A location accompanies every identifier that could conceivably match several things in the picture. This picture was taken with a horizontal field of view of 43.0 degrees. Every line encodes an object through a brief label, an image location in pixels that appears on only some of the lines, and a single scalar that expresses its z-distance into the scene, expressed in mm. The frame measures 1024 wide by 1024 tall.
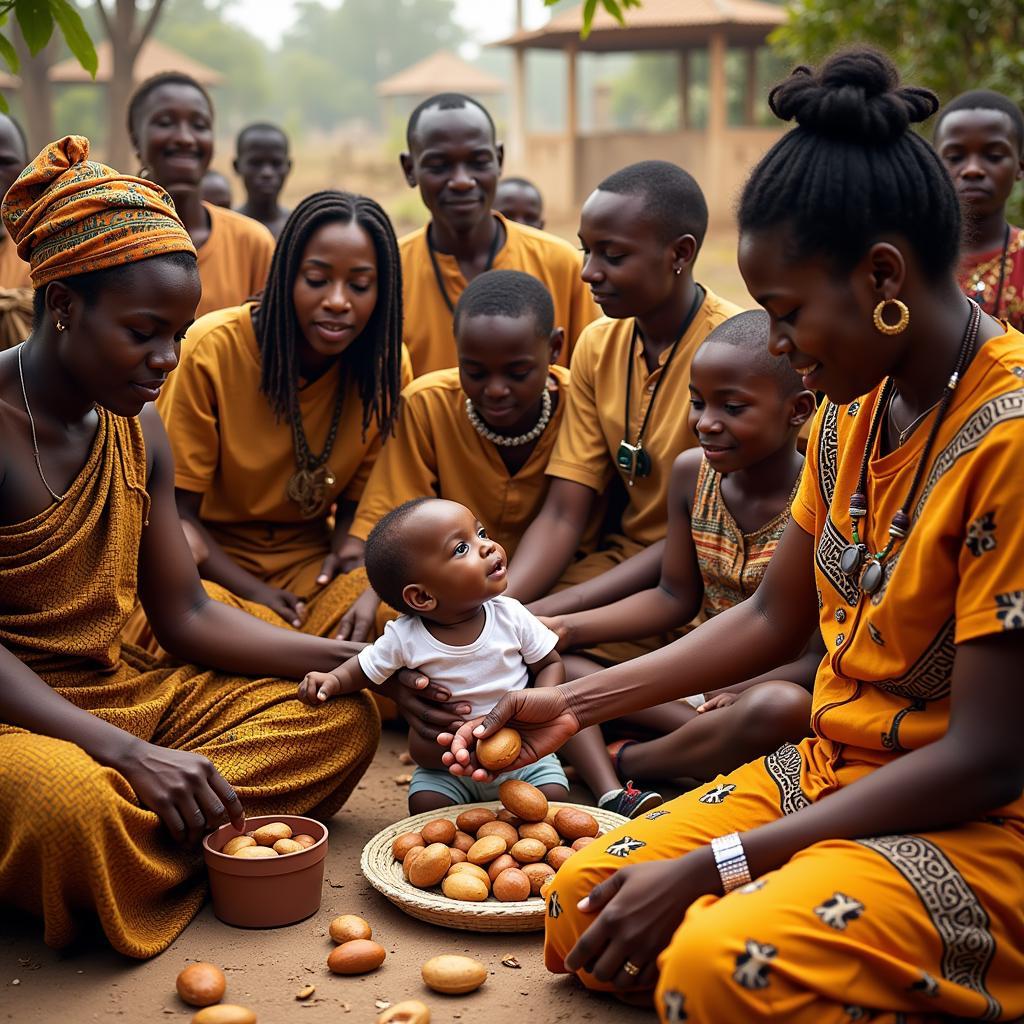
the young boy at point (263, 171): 8477
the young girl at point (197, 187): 6430
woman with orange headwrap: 3059
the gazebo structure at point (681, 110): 20344
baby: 3641
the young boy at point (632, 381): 4648
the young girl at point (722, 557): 3779
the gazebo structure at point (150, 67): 28984
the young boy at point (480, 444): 4719
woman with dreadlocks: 4688
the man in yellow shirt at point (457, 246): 5949
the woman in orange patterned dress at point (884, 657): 2305
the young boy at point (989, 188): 5535
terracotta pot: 3215
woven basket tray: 3146
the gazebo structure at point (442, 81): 35094
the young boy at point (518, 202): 7891
